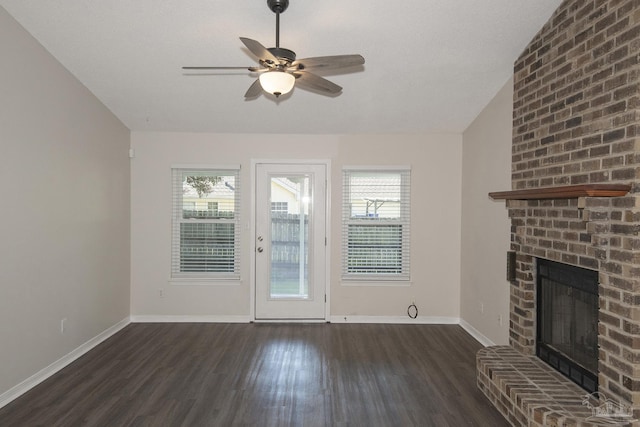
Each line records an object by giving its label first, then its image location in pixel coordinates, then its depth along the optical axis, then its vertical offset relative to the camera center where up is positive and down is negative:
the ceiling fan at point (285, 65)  2.32 +0.90
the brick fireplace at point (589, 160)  2.19 +0.36
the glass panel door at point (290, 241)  5.01 -0.36
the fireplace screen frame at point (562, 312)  2.60 -0.73
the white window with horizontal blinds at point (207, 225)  5.00 -0.17
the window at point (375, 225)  5.02 -0.15
